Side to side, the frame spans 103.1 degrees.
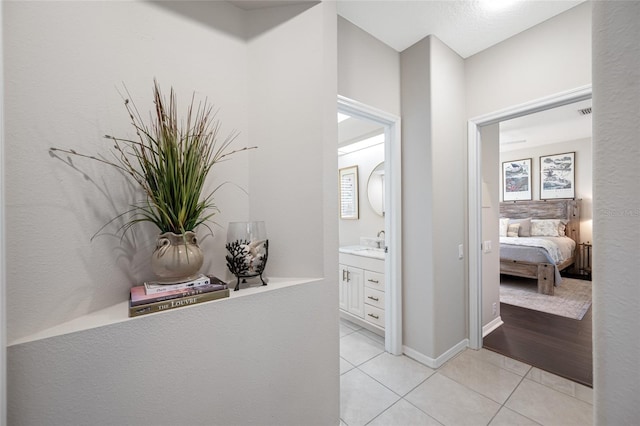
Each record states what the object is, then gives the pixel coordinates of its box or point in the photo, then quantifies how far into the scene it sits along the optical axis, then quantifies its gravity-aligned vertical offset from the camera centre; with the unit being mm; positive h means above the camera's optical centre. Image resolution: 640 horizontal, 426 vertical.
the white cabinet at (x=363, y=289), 2566 -864
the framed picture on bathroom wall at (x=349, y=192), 3645 +260
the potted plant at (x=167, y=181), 1048 +129
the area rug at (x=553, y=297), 3209 -1295
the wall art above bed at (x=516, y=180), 5641 +641
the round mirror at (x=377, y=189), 3293 +270
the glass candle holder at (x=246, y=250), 1218 -188
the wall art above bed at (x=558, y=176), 5137 +655
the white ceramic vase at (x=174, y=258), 1052 -191
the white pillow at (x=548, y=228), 4957 -405
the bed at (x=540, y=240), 3850 -580
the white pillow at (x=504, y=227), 5301 -399
